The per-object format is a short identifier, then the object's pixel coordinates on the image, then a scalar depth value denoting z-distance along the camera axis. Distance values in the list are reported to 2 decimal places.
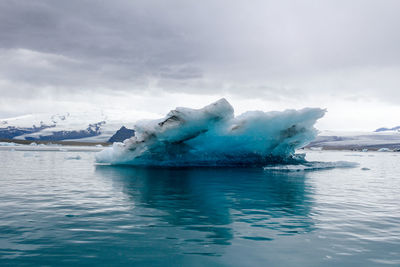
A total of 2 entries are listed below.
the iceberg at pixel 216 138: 17.75
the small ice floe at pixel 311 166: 20.62
